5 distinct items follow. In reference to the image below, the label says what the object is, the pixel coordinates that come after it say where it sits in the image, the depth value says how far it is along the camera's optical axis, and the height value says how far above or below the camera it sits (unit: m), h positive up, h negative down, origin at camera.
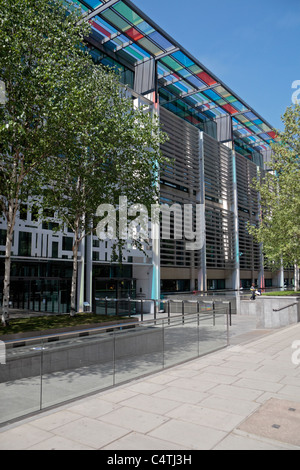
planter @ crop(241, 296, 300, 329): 16.31 -1.98
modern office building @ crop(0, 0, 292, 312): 19.78 +7.24
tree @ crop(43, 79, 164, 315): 12.55 +3.77
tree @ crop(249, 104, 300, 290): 19.94 +4.19
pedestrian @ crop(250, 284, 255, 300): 24.43 -1.75
